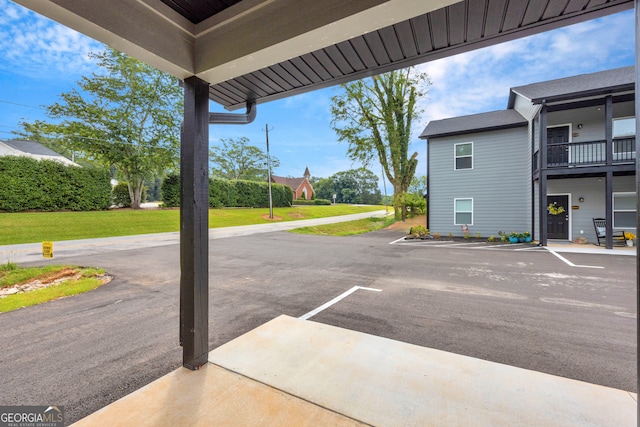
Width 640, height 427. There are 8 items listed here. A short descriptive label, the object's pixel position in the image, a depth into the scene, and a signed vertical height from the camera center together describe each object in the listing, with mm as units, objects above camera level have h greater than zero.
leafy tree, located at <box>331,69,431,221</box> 15703 +5785
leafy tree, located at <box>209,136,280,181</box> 32531 +6855
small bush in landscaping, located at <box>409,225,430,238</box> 11602 -920
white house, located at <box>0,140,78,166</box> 17438 +4953
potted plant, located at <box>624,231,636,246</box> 8422 -901
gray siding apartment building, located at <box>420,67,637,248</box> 8312 +1833
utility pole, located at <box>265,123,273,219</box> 19589 +6209
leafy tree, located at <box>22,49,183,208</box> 15016 +5778
